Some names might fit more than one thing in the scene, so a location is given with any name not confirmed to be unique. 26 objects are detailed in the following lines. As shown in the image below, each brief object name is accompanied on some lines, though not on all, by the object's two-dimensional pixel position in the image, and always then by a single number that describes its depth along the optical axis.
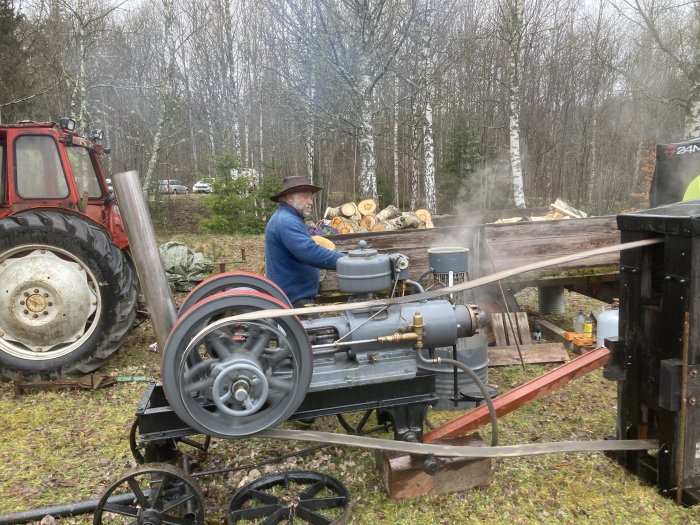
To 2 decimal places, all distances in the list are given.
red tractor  4.38
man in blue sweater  3.49
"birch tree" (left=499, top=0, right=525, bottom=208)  12.25
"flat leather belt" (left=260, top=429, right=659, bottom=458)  2.61
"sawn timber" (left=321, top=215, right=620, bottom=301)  5.02
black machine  2.52
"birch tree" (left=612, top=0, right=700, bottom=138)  10.59
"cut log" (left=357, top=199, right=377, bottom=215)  9.60
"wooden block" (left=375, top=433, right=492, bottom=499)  2.81
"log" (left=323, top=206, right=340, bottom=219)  10.14
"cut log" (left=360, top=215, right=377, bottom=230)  8.79
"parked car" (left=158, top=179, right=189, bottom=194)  22.16
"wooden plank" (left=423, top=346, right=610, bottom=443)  2.95
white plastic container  4.93
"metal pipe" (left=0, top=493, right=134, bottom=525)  2.68
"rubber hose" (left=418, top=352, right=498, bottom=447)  2.78
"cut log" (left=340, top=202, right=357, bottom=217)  9.65
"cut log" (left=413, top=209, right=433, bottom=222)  8.13
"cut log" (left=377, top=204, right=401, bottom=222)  9.58
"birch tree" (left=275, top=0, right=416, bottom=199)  9.47
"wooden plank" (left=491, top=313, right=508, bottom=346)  5.23
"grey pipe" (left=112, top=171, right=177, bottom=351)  2.67
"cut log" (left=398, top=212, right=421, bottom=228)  8.26
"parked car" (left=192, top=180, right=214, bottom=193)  24.39
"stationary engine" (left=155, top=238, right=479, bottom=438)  2.38
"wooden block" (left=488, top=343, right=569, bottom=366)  4.88
